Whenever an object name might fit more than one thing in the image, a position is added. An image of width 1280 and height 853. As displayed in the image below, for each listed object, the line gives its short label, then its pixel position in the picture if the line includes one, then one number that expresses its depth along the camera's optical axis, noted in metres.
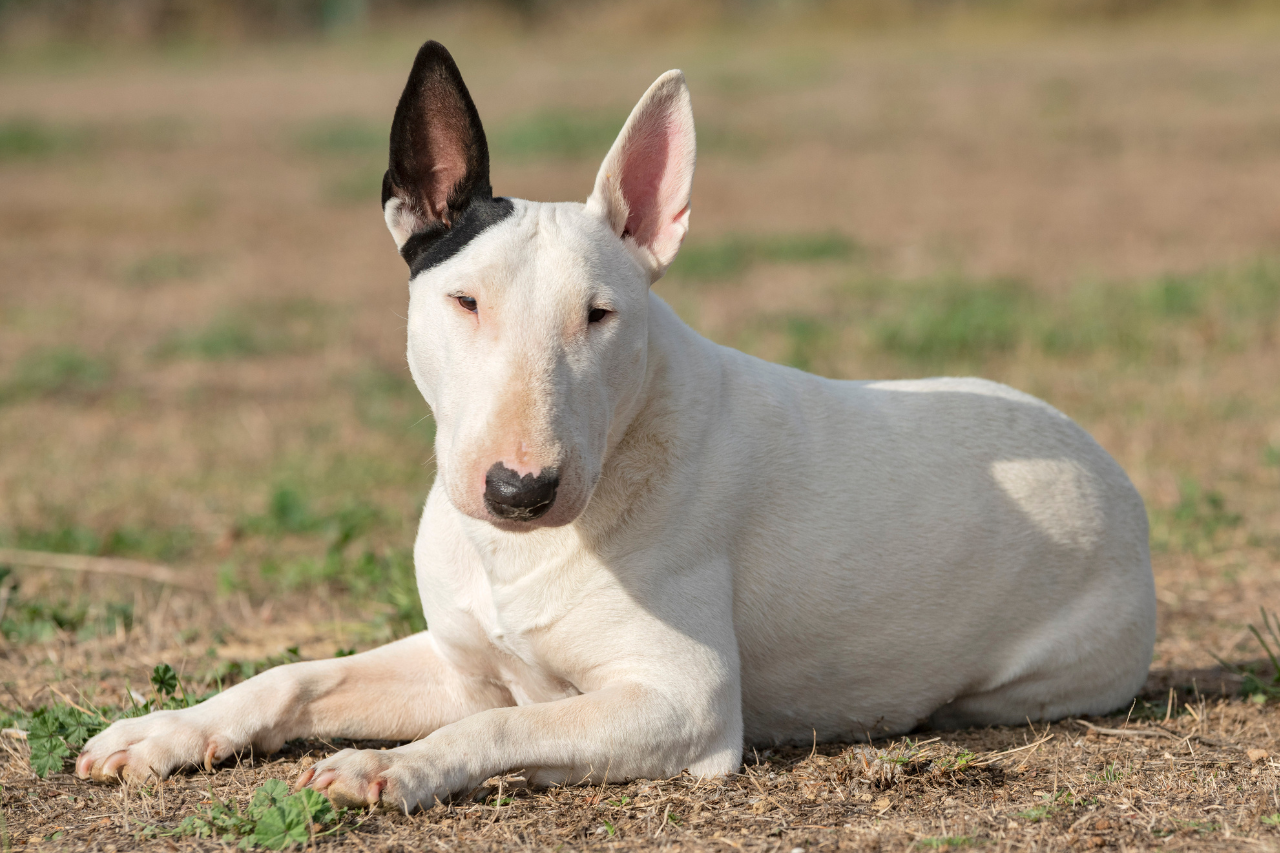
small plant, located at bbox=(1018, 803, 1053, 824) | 3.25
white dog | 3.25
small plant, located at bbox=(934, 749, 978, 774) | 3.55
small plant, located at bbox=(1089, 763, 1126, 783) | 3.56
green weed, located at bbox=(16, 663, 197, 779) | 3.71
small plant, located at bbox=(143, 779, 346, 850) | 3.11
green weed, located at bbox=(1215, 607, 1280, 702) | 4.32
